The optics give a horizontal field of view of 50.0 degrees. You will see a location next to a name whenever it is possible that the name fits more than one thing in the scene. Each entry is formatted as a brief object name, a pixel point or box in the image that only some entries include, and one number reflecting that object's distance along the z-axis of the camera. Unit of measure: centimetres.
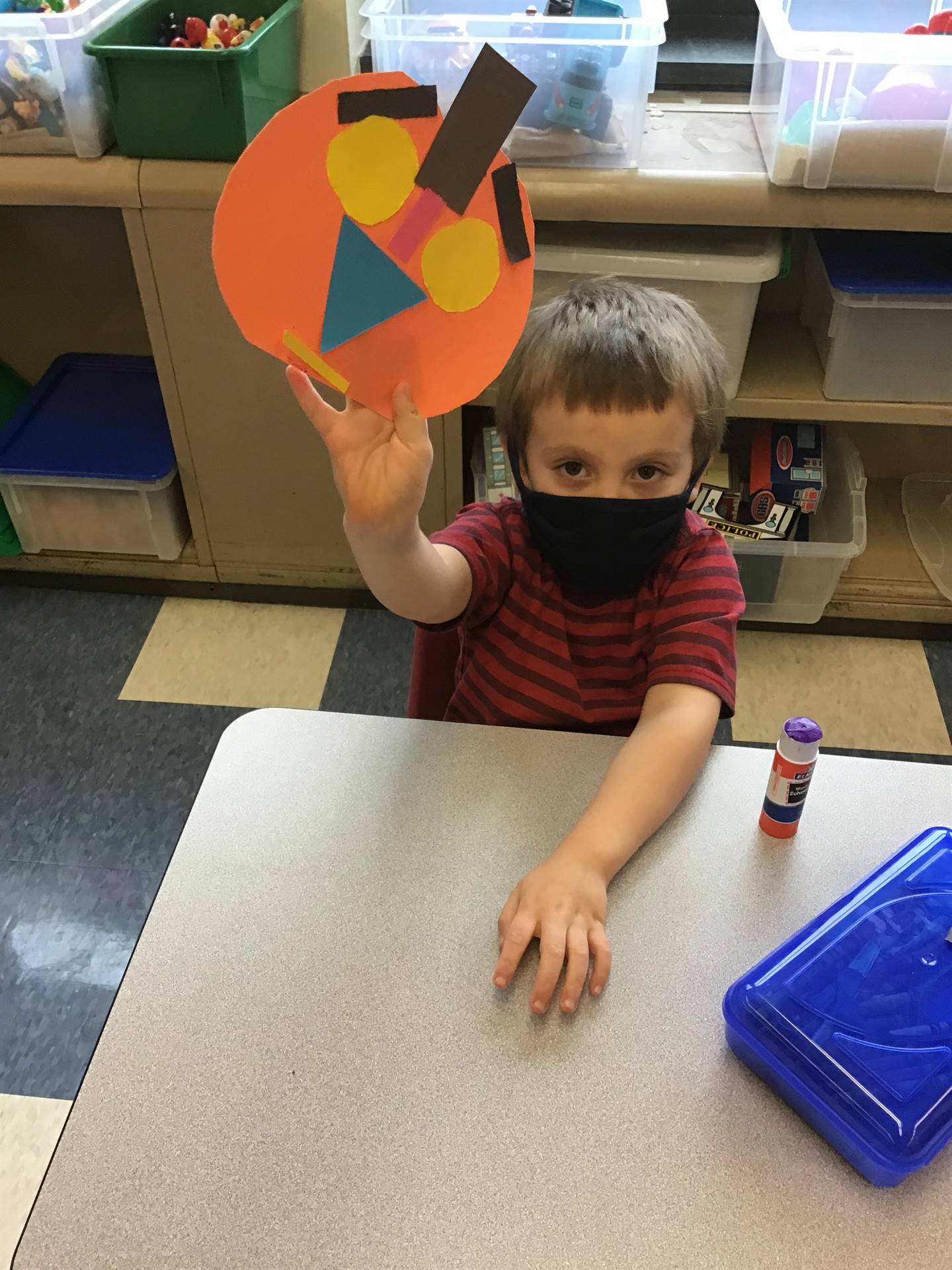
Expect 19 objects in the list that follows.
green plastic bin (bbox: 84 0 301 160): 128
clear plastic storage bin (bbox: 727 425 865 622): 159
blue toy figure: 126
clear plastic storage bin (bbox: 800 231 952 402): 139
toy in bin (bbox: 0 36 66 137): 134
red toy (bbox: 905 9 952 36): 126
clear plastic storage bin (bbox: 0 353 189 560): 167
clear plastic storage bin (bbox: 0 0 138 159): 133
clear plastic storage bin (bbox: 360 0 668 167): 124
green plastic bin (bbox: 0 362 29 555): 180
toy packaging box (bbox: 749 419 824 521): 161
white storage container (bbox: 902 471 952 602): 175
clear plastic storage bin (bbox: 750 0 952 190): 120
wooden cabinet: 145
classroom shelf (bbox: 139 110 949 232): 128
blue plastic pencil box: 50
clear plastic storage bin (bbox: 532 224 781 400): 136
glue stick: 64
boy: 64
